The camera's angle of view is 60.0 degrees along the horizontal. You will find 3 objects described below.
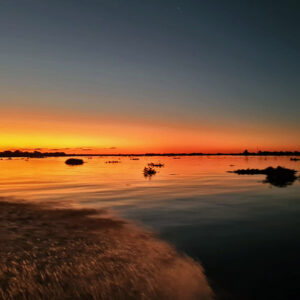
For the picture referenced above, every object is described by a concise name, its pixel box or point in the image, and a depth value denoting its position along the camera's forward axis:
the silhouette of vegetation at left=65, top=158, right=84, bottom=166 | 92.21
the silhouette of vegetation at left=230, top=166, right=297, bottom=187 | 32.50
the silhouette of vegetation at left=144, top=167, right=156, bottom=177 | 45.56
